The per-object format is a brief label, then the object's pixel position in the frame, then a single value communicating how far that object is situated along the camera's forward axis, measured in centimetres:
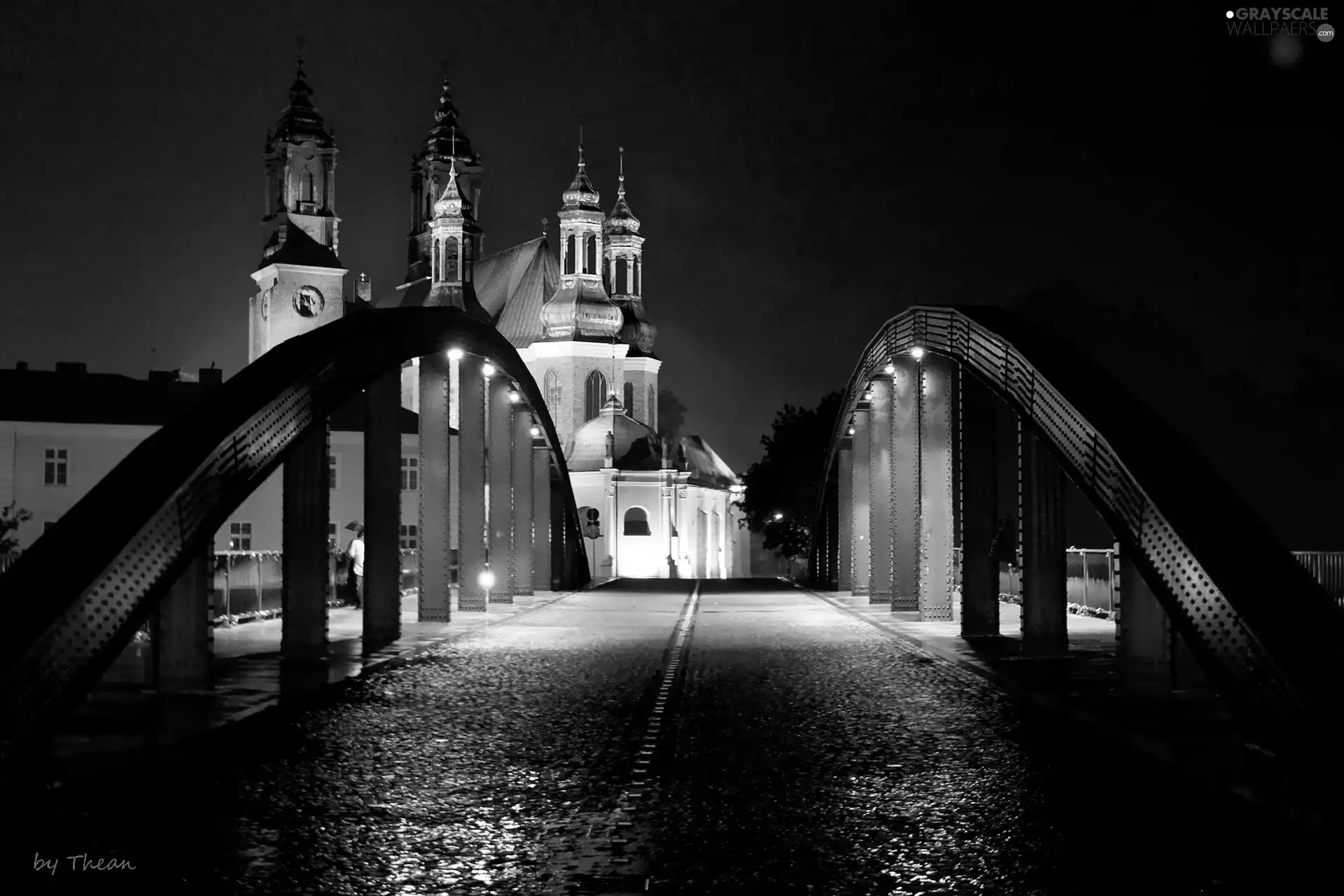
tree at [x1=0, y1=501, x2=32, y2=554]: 5784
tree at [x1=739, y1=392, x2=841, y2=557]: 7756
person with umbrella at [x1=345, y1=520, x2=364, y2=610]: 2732
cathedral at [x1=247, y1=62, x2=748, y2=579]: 8694
